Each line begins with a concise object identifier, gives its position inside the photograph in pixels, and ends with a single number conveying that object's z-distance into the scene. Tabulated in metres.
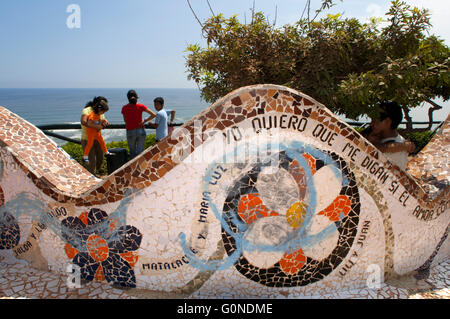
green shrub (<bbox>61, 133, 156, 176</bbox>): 6.57
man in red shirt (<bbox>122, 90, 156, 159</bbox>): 5.77
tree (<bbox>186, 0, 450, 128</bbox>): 3.34
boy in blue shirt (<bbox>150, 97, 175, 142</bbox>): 6.01
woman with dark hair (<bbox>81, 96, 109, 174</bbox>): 5.26
